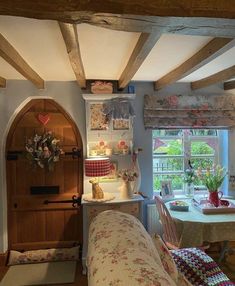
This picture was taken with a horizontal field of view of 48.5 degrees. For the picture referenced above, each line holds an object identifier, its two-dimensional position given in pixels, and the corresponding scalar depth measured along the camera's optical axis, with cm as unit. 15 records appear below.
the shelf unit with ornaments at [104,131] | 323
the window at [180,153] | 367
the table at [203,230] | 256
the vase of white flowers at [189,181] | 353
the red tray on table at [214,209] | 279
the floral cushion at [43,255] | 319
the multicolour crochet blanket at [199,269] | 194
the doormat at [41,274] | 280
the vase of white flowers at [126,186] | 304
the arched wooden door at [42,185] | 330
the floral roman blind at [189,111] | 342
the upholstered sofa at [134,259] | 107
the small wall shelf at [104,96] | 315
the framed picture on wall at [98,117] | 324
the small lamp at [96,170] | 293
